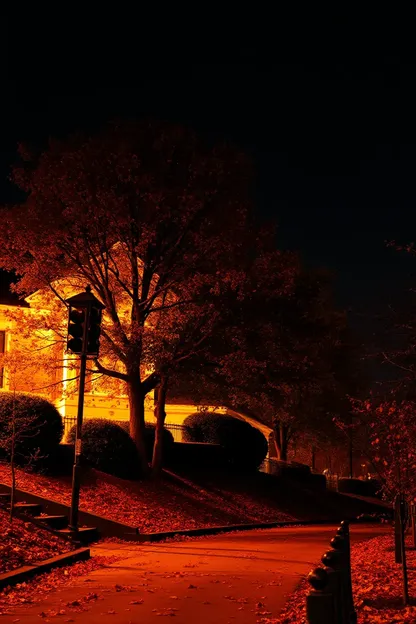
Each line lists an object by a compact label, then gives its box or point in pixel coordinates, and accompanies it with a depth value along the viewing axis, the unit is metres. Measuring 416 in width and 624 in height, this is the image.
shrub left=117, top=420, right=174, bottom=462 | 28.61
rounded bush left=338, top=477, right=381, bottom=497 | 46.03
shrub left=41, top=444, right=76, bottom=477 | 23.62
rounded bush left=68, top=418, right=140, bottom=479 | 25.67
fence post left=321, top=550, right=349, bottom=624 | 6.87
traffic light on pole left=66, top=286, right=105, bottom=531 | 17.19
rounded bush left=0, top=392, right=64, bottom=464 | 22.98
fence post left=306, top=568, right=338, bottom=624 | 6.16
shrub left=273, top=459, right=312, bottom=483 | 37.47
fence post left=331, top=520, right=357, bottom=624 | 8.03
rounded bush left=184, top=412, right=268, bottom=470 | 32.84
